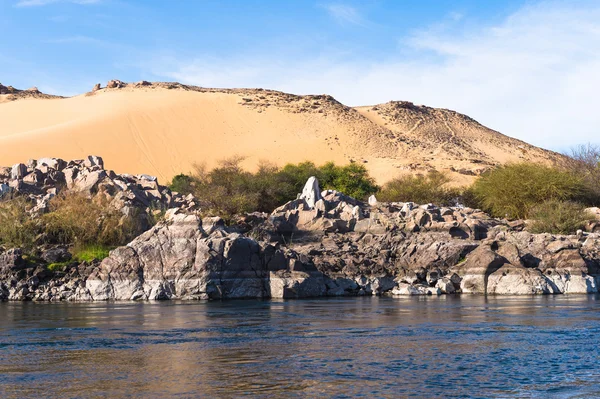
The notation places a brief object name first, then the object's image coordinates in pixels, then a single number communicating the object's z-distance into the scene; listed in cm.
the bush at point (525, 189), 5391
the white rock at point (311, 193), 4069
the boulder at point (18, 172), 4608
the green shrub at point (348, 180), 6181
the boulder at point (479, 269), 3241
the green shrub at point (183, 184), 5773
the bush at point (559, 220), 4200
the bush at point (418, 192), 5712
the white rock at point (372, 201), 4562
